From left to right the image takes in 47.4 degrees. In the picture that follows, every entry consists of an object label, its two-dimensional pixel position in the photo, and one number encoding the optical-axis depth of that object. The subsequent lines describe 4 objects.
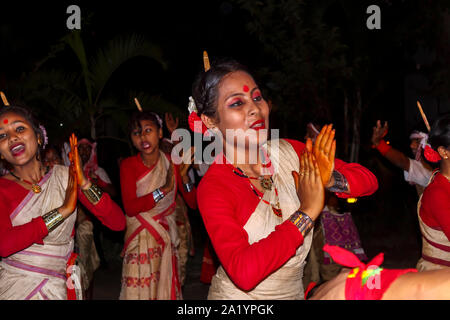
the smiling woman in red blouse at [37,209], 3.29
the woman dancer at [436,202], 3.37
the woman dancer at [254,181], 2.14
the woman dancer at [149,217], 5.36
